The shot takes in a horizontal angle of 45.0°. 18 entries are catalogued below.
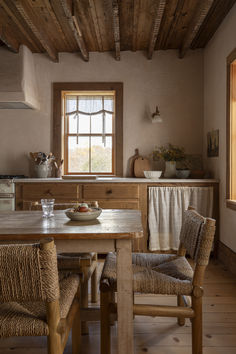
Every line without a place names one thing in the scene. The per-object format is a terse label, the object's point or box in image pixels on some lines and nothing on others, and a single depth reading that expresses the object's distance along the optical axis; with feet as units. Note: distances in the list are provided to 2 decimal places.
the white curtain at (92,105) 14.10
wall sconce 13.25
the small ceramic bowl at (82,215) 5.80
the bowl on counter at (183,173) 12.61
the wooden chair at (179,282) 5.07
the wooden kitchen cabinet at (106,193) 11.71
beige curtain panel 11.60
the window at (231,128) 10.23
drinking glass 6.35
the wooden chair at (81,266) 6.21
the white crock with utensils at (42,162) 13.12
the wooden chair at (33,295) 3.42
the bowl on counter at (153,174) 12.17
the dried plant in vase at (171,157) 13.15
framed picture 11.73
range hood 12.14
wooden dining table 4.82
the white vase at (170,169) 13.14
